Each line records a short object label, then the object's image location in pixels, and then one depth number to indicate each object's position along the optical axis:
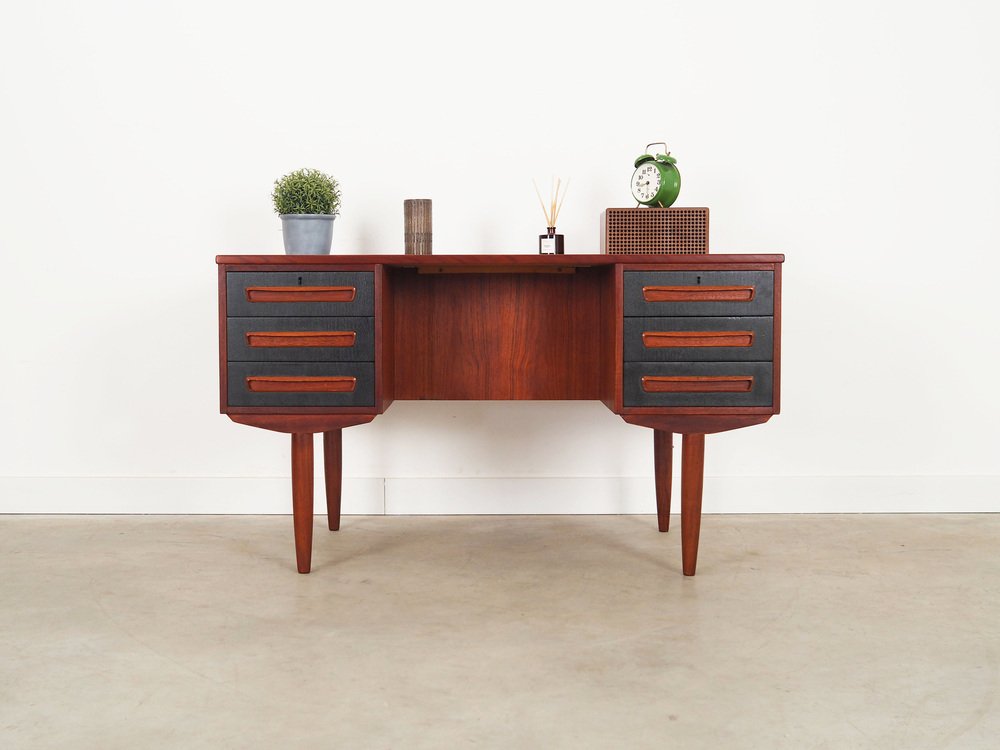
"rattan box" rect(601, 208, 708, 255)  2.26
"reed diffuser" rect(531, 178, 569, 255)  2.33
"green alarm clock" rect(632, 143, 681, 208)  2.29
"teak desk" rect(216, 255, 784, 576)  2.06
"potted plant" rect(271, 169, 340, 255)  2.24
